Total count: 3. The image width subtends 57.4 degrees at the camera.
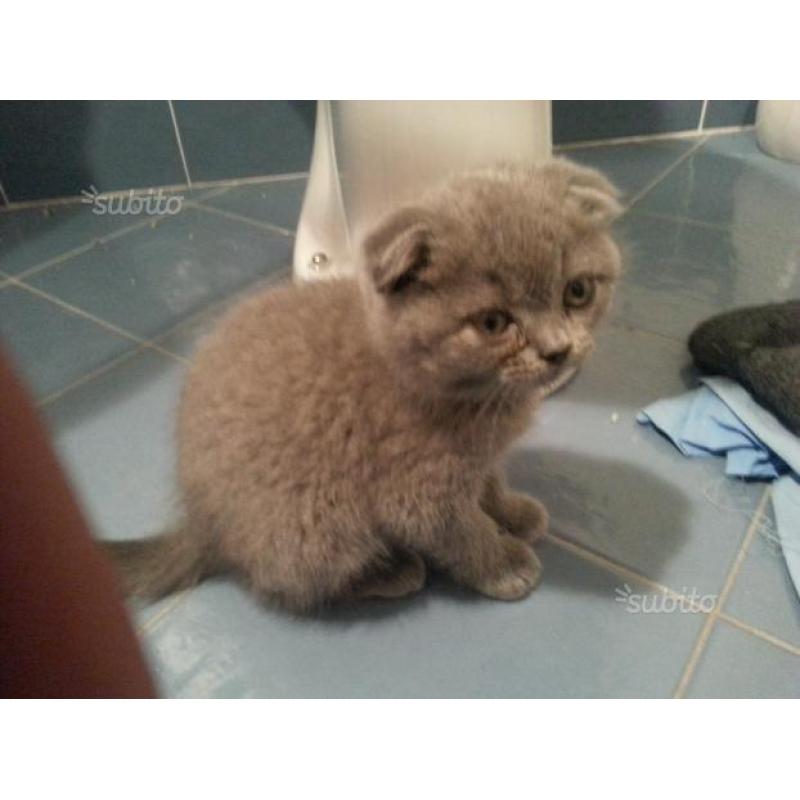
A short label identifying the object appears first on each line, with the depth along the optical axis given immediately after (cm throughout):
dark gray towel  37
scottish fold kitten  23
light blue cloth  35
